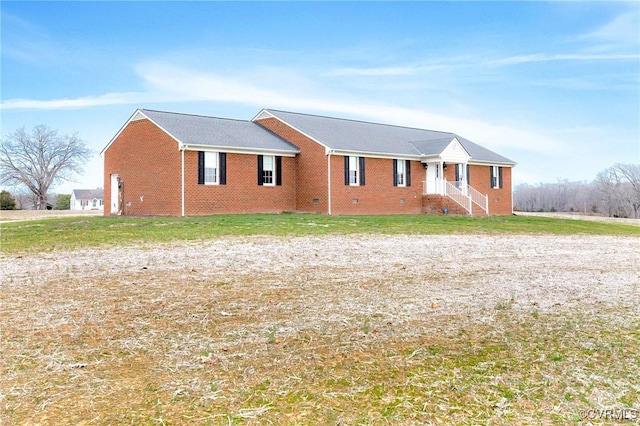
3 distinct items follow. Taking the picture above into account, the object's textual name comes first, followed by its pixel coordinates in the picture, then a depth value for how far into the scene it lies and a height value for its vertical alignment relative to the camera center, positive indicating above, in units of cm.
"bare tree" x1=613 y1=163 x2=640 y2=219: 6552 +124
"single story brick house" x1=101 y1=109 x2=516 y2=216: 2439 +155
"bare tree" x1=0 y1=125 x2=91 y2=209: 5631 +434
